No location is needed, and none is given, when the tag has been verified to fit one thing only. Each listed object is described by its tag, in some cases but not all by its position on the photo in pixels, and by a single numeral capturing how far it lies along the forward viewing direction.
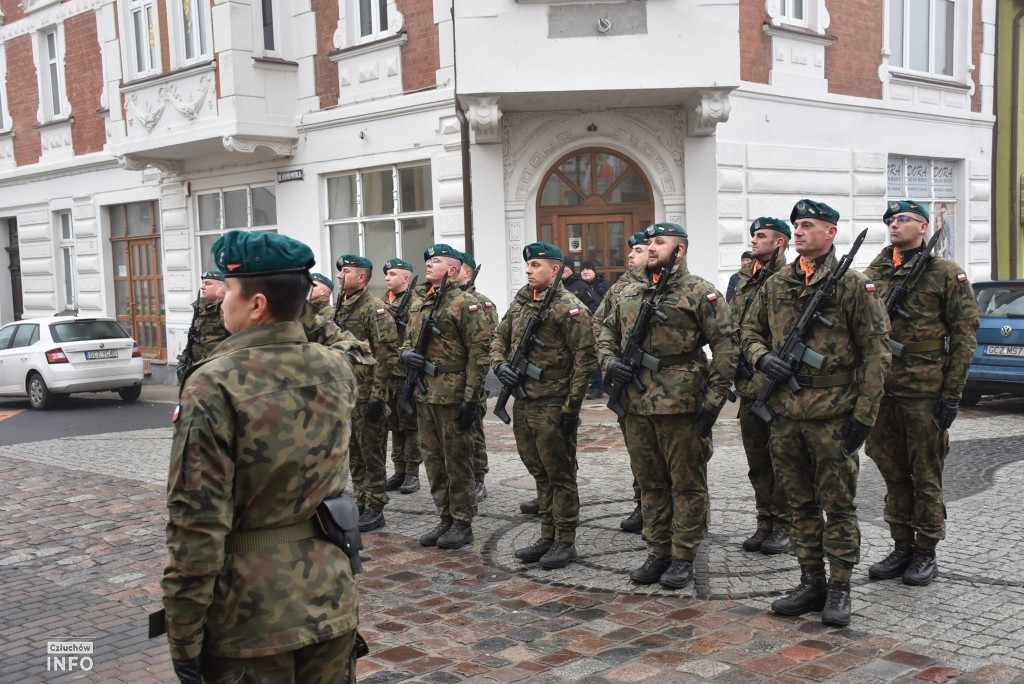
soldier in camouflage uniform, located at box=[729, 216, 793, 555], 5.98
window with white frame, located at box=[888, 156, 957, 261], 15.70
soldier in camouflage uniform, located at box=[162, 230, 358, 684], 2.44
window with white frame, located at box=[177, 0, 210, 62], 15.98
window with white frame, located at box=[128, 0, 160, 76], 16.75
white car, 15.04
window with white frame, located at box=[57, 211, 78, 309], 20.67
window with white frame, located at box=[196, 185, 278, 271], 16.28
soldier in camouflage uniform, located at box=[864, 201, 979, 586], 5.30
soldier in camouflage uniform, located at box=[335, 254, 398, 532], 6.98
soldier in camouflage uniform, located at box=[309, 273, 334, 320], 7.43
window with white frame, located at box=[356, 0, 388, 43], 14.45
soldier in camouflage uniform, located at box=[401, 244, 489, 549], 6.35
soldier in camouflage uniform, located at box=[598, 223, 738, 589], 5.30
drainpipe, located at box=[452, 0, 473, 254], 13.28
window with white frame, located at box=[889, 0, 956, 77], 15.78
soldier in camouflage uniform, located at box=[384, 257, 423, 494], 7.98
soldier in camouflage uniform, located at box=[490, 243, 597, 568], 5.84
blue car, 10.84
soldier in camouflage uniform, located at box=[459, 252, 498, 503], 6.68
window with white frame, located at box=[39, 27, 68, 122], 20.64
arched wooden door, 13.41
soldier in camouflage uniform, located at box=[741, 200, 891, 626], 4.72
